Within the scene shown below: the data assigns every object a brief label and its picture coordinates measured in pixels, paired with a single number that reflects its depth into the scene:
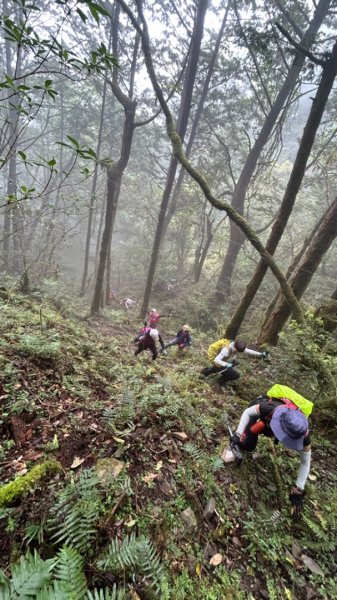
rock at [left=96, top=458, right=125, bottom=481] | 2.83
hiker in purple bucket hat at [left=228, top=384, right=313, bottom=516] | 3.46
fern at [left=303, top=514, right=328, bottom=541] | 3.15
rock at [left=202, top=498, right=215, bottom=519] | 2.99
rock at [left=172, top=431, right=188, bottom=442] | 3.83
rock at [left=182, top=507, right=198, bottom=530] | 2.79
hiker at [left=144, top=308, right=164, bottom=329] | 10.23
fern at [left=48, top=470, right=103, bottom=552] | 2.17
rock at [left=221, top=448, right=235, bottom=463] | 3.81
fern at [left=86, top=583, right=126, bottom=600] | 1.74
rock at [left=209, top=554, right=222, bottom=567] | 2.60
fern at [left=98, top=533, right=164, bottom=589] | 2.09
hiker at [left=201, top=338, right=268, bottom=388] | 6.61
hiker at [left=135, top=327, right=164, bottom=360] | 8.18
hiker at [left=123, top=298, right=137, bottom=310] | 16.16
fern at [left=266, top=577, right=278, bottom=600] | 2.51
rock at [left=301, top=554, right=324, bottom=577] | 2.90
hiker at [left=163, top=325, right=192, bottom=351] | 9.30
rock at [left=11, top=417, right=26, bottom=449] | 3.10
